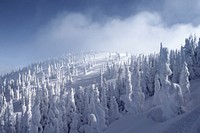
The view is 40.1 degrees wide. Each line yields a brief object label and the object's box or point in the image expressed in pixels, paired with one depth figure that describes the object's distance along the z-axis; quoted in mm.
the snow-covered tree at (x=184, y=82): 65000
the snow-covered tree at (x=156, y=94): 77888
